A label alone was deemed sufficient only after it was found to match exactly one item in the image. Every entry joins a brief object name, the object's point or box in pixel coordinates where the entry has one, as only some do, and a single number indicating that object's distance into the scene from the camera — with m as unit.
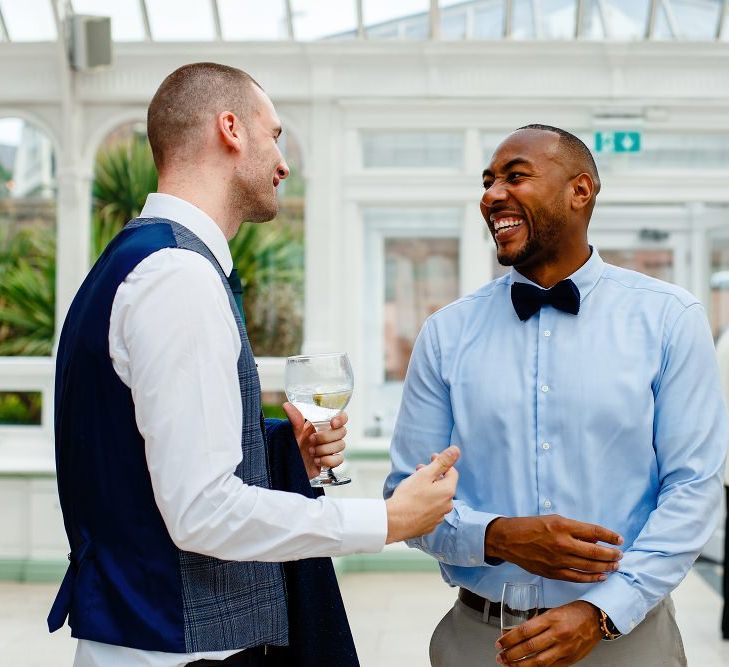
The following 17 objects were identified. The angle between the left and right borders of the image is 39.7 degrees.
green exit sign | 6.48
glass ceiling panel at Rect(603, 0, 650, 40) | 6.52
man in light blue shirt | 1.61
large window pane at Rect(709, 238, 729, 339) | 6.84
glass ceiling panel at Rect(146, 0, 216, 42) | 6.47
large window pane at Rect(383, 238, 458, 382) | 6.79
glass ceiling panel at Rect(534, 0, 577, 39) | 6.48
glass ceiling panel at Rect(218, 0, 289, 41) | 6.48
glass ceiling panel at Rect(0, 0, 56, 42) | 6.45
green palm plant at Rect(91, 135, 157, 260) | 6.64
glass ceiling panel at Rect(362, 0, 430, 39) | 6.52
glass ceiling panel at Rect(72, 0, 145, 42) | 6.49
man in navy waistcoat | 1.34
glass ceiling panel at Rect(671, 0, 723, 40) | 6.51
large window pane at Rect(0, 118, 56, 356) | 6.65
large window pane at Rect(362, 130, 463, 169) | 6.67
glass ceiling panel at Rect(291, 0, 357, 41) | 6.52
